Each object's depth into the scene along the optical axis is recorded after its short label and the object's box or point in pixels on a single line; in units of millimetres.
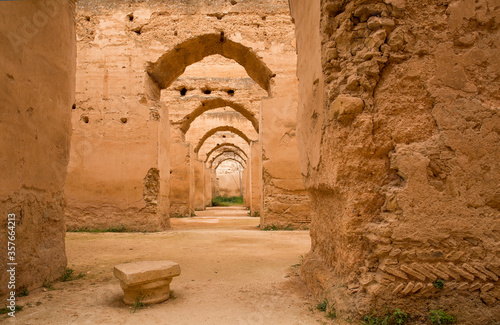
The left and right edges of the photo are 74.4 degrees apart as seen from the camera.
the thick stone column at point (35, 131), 2338
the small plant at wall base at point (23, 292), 2373
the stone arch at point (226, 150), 20341
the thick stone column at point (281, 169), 6930
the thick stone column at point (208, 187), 18625
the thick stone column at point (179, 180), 11320
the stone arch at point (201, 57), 7266
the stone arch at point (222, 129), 14227
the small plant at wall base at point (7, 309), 2064
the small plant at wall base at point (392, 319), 1795
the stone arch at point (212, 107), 10711
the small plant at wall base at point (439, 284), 1826
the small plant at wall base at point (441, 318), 1778
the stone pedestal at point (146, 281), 2232
